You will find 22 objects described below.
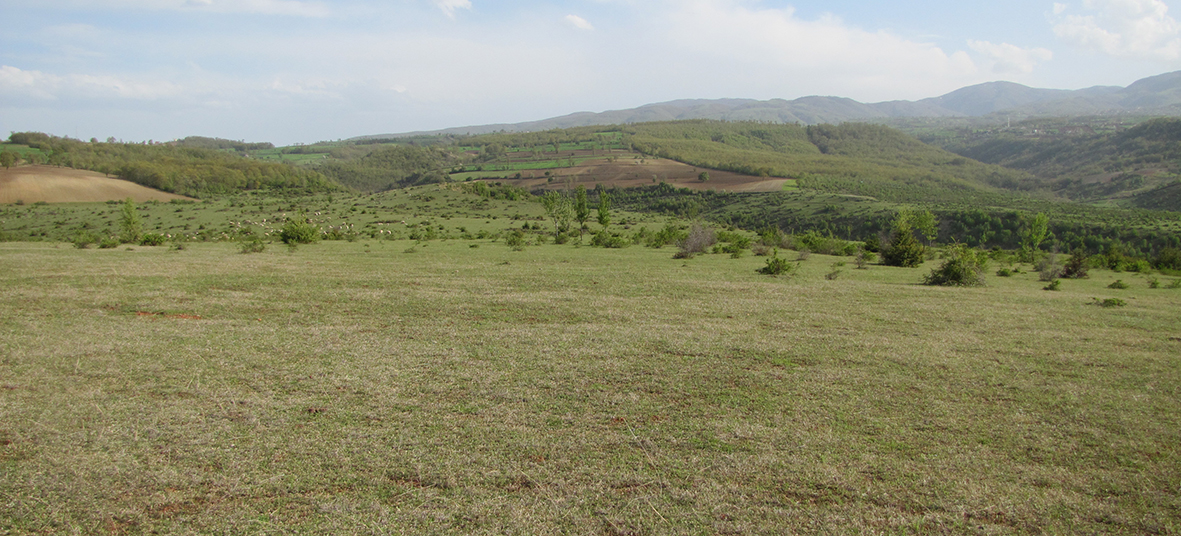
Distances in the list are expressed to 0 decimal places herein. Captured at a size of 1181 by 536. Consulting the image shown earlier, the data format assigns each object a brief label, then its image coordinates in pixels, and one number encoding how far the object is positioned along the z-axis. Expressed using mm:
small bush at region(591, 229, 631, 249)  43919
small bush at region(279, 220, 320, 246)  38812
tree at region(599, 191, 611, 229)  51250
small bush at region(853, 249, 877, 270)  32125
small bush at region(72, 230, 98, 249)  29367
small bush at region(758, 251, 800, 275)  25797
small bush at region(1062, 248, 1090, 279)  30281
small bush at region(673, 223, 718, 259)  35872
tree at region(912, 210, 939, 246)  59344
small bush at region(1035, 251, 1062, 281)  28391
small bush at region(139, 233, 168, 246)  34859
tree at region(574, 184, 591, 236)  50000
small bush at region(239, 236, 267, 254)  31778
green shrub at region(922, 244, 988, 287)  24000
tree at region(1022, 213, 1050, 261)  54969
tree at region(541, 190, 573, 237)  52262
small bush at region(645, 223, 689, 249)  46106
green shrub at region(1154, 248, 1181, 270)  35781
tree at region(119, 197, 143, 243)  36625
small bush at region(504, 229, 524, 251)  39506
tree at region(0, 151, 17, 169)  81375
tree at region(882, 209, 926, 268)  32938
